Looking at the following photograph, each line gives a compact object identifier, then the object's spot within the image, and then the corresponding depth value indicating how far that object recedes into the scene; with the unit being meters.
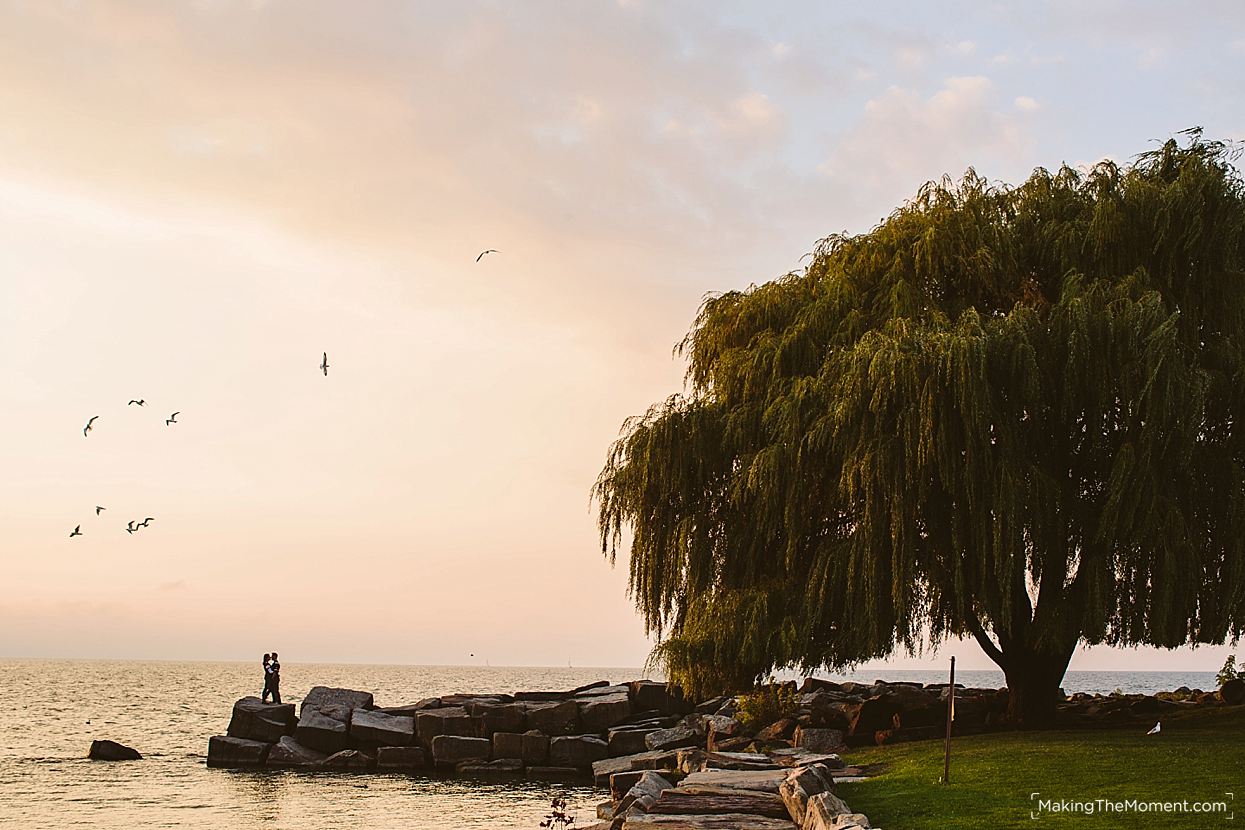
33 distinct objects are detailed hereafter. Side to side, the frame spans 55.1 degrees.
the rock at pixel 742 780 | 16.78
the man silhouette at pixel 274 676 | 38.53
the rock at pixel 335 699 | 35.75
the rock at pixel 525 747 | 31.58
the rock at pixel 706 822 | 14.30
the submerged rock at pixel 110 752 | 35.81
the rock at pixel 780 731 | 23.88
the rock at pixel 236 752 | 33.47
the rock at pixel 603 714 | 32.72
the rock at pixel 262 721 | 34.38
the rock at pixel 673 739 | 27.34
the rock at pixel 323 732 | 33.56
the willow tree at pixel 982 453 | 21.12
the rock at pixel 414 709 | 35.81
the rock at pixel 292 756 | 32.78
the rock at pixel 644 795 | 15.77
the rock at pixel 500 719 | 33.16
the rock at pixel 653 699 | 33.34
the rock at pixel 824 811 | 12.86
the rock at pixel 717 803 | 15.23
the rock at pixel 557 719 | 32.62
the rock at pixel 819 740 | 22.78
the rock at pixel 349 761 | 32.62
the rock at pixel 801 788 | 14.52
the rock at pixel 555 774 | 29.97
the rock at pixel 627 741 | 30.53
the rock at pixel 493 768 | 31.33
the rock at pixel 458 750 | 32.41
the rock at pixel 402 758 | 32.81
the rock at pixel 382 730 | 33.50
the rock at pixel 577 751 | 31.06
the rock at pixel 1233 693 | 29.16
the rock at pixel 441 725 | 33.47
